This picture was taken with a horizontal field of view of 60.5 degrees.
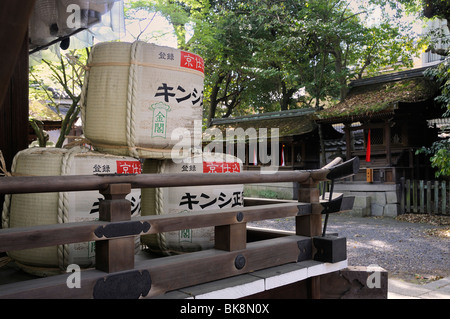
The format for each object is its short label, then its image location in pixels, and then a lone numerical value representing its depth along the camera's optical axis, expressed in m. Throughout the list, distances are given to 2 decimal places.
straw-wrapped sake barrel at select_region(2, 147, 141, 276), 2.40
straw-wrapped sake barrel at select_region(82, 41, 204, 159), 2.69
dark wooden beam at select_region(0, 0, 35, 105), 0.97
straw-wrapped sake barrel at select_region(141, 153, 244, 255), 2.93
